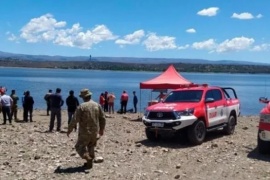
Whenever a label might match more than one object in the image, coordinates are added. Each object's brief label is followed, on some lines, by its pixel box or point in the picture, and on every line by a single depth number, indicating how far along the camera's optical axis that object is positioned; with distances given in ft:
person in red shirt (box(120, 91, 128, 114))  99.14
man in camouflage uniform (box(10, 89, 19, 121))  72.79
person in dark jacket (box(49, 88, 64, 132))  57.67
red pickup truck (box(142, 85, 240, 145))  46.57
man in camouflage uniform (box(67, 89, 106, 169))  33.47
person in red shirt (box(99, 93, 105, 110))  100.68
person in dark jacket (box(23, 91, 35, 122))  70.34
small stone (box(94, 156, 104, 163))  37.09
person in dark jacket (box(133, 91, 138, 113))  107.55
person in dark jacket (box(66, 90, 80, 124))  58.65
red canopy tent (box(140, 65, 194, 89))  73.61
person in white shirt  66.64
